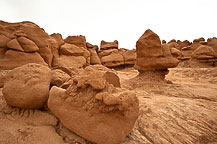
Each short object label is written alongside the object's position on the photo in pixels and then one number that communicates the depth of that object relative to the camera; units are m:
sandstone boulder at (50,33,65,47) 7.08
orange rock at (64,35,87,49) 8.92
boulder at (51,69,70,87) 2.21
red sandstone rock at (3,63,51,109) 1.76
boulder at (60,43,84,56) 6.76
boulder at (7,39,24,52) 3.95
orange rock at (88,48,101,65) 9.70
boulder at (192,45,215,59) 8.55
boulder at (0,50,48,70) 3.91
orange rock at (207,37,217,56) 10.86
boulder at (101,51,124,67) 10.87
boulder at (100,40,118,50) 12.75
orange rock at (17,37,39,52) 4.11
